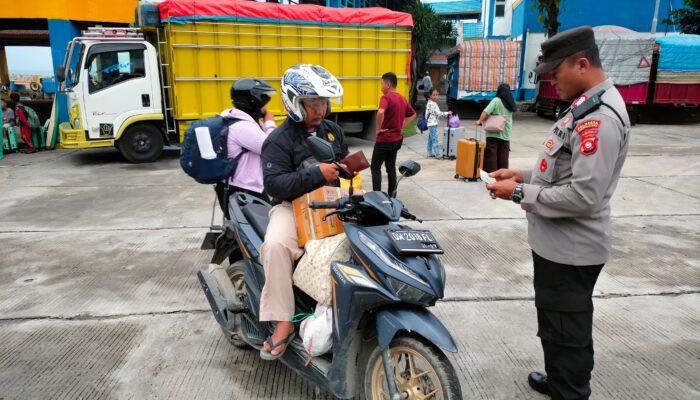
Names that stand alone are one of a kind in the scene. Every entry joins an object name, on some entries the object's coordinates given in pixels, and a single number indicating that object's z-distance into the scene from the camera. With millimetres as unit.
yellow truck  10133
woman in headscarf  7930
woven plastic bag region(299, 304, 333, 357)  2514
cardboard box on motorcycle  2664
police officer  2148
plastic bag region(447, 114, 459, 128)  11008
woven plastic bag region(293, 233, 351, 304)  2525
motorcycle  2207
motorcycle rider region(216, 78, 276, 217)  3912
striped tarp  19594
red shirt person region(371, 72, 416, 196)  7184
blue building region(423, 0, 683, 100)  24812
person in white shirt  11164
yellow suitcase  8484
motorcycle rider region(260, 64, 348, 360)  2672
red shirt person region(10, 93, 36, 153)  12039
